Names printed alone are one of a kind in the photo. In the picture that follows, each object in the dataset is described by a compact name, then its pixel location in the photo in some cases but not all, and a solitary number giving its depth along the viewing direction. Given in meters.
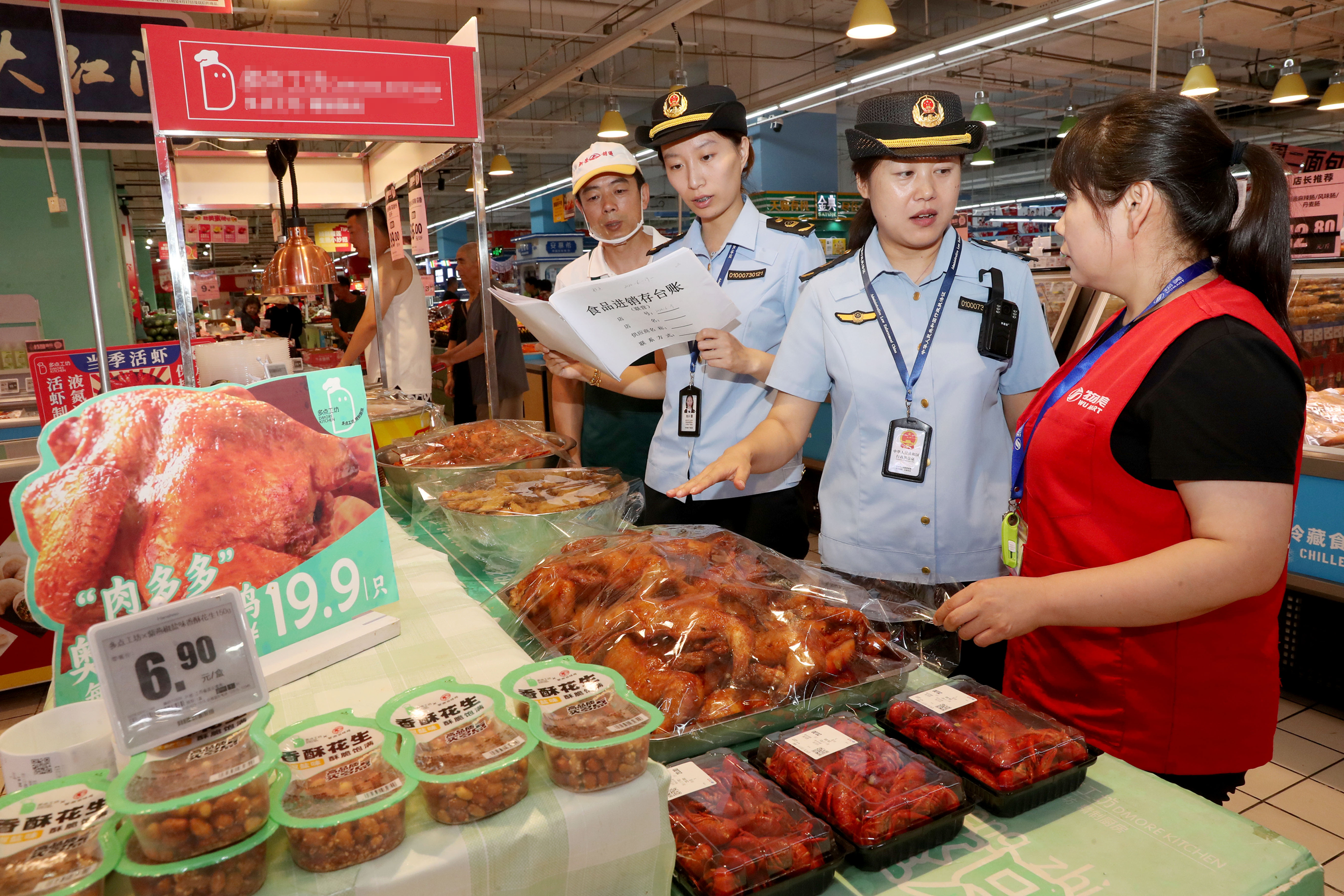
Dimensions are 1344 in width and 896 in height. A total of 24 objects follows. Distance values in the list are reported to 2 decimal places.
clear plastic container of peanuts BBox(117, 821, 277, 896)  0.73
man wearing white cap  3.27
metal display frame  4.54
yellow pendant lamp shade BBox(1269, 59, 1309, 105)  10.30
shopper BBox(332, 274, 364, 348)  9.56
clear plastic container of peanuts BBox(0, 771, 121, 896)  0.71
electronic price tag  0.80
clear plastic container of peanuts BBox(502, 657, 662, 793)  0.89
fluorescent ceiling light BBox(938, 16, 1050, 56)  7.58
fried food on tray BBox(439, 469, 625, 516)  1.94
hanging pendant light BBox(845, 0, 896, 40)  7.73
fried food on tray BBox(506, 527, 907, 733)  1.23
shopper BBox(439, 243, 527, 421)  6.41
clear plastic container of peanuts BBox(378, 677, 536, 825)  0.85
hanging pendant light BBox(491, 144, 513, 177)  14.77
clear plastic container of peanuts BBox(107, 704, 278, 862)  0.74
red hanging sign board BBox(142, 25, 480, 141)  2.26
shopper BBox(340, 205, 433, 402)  5.02
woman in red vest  1.25
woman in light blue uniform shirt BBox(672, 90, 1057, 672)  1.93
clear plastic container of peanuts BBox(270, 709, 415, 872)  0.79
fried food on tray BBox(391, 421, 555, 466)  2.49
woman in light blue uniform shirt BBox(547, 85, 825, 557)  2.45
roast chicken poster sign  1.02
